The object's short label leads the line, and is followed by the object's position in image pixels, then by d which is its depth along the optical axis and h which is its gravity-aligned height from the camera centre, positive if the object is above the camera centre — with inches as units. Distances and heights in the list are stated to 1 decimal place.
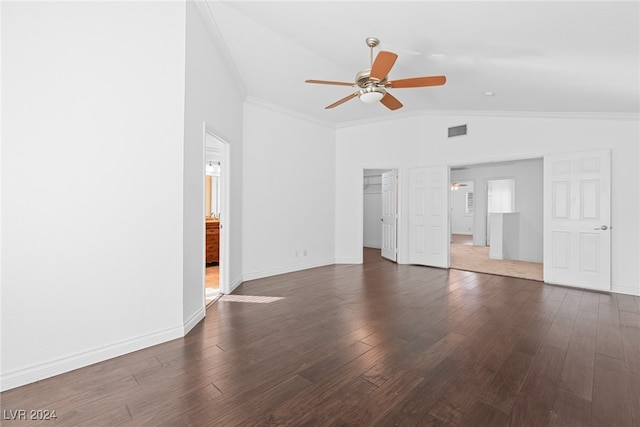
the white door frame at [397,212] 253.9 -1.5
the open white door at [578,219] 172.6 -5.5
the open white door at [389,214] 261.7 -3.3
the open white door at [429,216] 235.3 -4.7
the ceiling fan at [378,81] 104.4 +51.0
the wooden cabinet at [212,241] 248.1 -26.3
